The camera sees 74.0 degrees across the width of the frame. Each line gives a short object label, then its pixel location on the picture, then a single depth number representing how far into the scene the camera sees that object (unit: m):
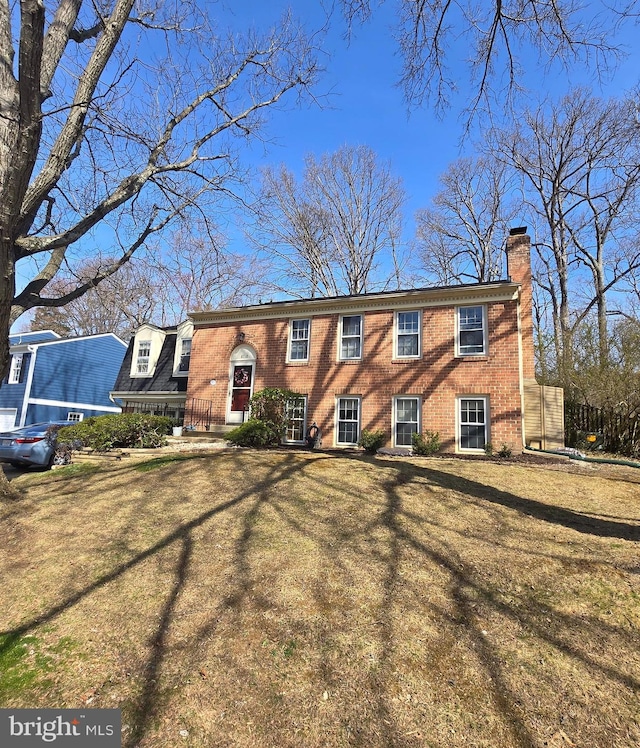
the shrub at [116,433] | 11.87
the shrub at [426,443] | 12.43
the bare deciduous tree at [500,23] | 4.91
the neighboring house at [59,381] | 21.25
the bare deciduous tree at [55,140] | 5.09
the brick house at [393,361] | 12.70
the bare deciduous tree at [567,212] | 22.58
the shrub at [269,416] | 13.16
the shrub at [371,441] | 13.07
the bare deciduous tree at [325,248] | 27.75
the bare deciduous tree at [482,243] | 26.70
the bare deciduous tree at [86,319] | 32.33
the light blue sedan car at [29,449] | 11.31
